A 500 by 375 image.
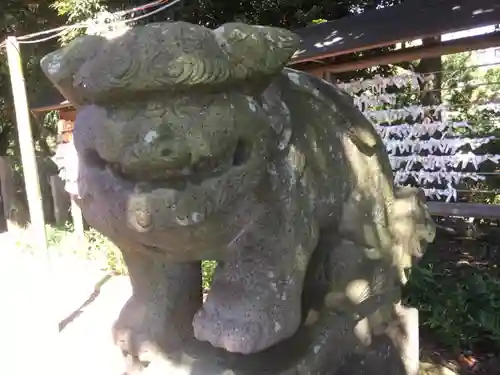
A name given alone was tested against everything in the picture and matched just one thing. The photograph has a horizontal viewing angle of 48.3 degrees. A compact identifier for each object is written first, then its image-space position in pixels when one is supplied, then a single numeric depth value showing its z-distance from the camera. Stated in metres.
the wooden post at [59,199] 7.52
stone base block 1.23
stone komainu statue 0.99
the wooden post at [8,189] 7.58
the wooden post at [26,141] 3.73
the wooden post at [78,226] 5.66
